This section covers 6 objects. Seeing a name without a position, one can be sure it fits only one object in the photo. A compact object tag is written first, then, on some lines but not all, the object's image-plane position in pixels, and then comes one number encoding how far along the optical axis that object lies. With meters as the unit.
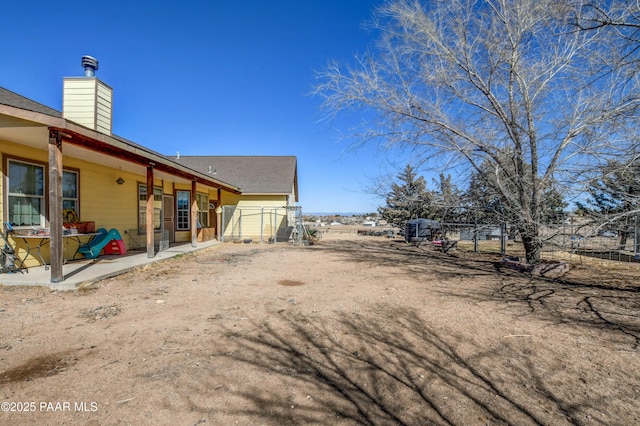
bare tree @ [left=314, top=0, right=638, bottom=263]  7.75
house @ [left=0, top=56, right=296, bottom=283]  5.47
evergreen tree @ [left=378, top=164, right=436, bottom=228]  23.70
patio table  6.07
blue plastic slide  8.06
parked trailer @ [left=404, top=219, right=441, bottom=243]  17.36
